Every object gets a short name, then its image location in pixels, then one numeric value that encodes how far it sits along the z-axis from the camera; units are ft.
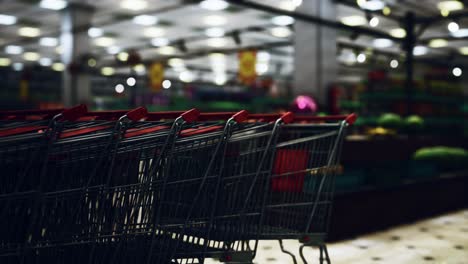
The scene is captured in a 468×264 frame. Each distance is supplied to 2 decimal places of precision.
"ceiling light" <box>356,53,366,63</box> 46.56
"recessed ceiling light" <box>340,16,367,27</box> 49.05
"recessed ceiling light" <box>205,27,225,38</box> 56.74
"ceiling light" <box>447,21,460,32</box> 36.04
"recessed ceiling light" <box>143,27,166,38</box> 58.06
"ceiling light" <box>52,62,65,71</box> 93.76
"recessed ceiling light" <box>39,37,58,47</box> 65.77
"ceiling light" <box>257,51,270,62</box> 78.21
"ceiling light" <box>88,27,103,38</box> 58.93
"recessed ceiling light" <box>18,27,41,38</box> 57.98
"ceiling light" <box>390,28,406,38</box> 56.95
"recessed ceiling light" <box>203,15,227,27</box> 49.62
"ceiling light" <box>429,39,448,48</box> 62.05
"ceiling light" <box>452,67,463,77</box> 56.24
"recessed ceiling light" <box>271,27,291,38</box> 56.13
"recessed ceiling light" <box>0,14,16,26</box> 51.78
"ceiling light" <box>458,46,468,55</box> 70.93
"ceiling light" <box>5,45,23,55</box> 73.61
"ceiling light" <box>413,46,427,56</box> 70.65
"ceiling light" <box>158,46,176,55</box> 75.67
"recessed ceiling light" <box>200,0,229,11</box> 42.76
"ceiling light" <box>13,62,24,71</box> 92.76
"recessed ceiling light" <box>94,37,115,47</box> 66.28
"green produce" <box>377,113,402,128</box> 24.54
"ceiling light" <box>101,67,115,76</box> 98.05
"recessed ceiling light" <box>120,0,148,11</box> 44.06
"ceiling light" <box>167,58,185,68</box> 89.17
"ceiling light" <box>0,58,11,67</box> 87.43
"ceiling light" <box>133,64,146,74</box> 96.06
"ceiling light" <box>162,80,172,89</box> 99.76
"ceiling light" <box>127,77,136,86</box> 67.65
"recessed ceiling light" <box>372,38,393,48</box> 66.32
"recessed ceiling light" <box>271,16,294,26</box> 49.26
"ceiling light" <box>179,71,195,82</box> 108.08
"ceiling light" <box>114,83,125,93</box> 116.24
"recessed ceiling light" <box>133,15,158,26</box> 51.16
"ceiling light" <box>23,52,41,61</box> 80.45
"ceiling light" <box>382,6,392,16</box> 37.99
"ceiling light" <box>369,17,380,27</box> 31.49
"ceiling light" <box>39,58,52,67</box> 87.40
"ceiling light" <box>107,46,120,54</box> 73.82
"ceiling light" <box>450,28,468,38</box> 55.56
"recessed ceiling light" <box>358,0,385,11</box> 28.45
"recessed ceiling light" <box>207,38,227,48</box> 65.00
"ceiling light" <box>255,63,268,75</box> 89.11
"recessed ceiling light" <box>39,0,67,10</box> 44.42
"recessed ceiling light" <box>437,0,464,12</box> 43.45
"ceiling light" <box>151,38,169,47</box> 65.24
